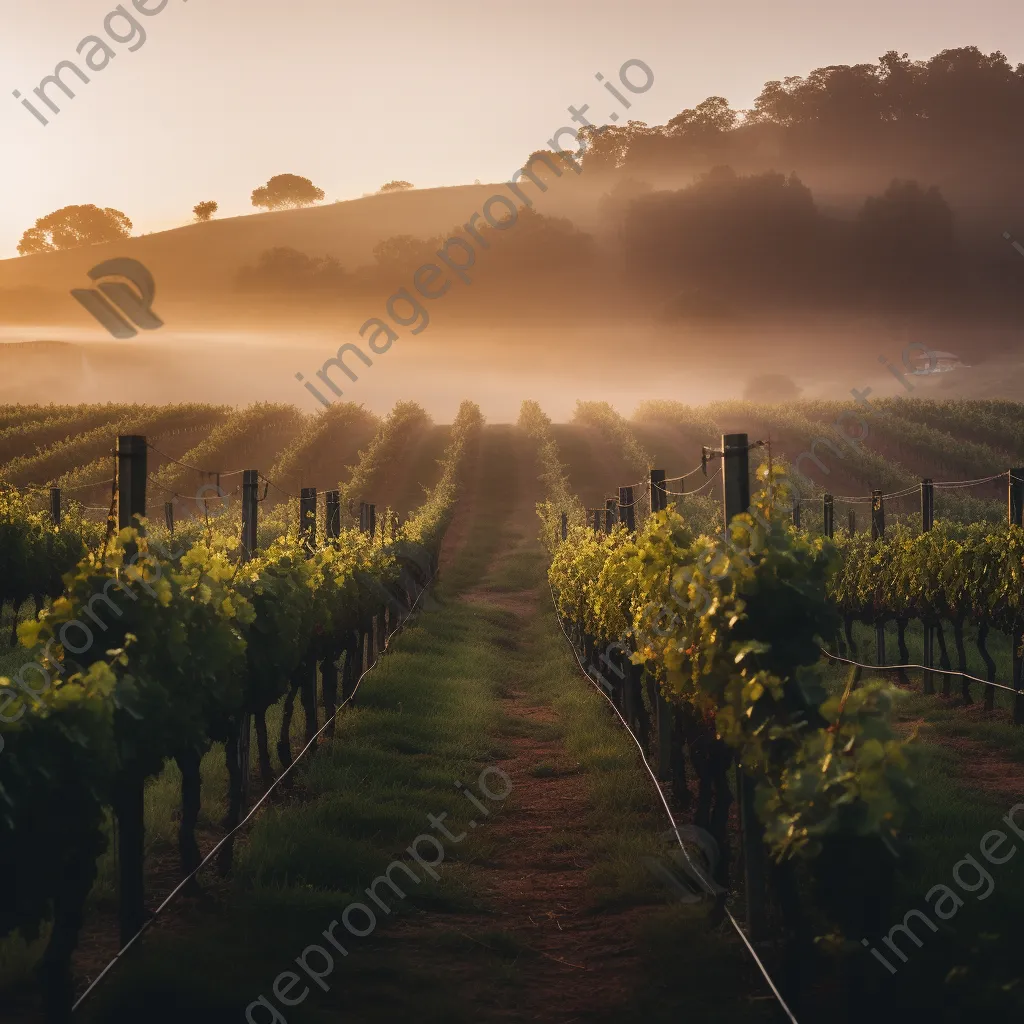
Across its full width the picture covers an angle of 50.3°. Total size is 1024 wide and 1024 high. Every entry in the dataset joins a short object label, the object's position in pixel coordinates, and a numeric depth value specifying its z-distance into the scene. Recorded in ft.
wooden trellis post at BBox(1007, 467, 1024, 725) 47.67
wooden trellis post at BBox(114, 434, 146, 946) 21.70
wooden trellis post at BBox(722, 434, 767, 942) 22.58
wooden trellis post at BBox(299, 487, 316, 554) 53.59
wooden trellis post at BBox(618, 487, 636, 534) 53.11
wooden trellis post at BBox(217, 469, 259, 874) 27.20
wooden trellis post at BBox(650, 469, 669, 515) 43.52
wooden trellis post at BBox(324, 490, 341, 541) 63.63
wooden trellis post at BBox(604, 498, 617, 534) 70.82
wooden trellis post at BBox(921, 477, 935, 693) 57.52
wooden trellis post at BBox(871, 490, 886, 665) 65.21
